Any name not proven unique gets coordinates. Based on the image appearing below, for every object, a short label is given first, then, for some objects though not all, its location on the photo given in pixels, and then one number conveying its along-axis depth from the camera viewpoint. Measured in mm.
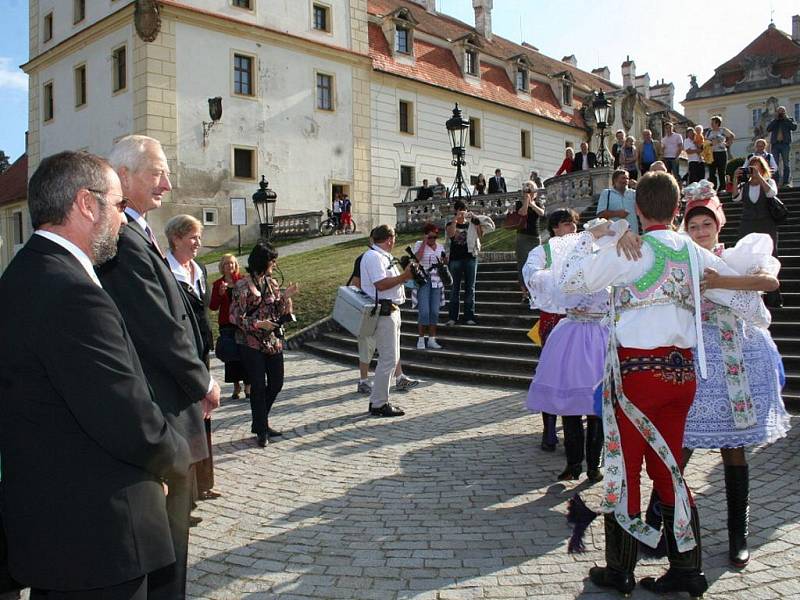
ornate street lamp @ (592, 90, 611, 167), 17859
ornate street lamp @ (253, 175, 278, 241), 25641
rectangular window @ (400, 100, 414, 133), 35469
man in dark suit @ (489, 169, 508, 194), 24906
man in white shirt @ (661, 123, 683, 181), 17000
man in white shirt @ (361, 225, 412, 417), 7926
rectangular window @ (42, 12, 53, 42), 32469
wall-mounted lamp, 26531
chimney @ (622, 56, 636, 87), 62188
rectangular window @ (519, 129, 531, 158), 42156
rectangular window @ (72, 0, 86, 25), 30219
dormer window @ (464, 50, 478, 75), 39469
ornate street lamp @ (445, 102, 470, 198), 18367
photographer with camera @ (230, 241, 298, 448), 6688
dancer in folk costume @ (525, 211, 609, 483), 5387
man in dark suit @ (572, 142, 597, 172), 19344
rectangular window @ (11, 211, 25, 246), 36031
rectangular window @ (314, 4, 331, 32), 31594
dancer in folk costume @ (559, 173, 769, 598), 3523
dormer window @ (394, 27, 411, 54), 35531
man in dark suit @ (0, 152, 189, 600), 2107
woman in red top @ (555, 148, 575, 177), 19516
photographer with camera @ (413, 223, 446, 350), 11266
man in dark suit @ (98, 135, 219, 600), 2807
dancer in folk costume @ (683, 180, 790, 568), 3979
